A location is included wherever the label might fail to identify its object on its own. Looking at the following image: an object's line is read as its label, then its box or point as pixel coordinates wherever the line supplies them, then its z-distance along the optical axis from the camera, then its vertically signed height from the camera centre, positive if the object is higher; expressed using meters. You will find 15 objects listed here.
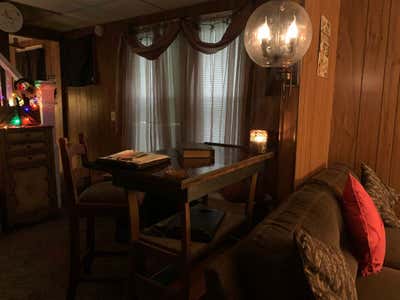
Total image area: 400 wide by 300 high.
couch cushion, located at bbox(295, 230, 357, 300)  0.84 -0.46
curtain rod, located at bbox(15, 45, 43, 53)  4.71 +1.06
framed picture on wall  1.96 +0.48
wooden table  1.15 -0.28
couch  0.89 -0.48
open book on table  1.28 -0.21
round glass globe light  1.49 +0.44
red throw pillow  1.35 -0.53
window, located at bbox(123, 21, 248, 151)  2.79 +0.21
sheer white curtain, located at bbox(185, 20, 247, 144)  2.74 +0.24
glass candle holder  1.77 -0.16
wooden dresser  2.75 -0.63
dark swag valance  2.59 +0.79
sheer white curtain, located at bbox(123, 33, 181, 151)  3.19 +0.16
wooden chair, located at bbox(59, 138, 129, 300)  1.63 -0.52
